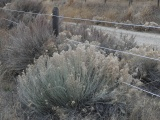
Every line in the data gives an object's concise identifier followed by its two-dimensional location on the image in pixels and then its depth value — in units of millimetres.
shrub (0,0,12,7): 13804
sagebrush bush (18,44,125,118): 3533
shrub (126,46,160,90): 4690
